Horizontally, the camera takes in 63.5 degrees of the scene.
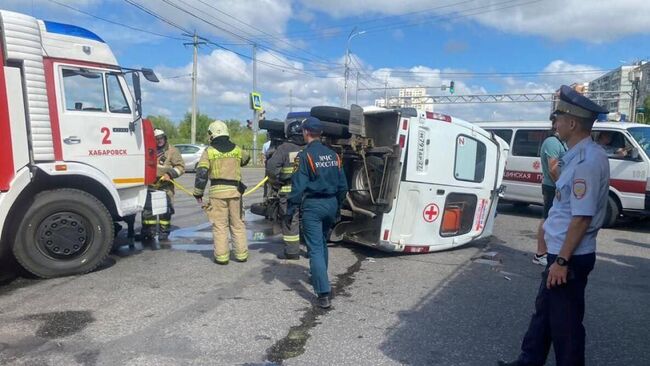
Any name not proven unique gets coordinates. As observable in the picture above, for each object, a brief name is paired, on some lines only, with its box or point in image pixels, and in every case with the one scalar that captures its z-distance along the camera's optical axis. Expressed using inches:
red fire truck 208.4
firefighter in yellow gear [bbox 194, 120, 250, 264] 245.6
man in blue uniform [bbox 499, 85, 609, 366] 113.3
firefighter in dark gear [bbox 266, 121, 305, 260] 262.8
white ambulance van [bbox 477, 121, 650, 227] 364.2
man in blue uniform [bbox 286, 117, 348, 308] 190.4
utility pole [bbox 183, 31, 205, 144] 1330.0
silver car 1007.0
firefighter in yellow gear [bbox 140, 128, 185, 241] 303.9
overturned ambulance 258.2
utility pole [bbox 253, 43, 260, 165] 1327.5
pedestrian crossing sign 1314.0
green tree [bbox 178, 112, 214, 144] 2596.2
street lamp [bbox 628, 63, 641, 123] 830.5
